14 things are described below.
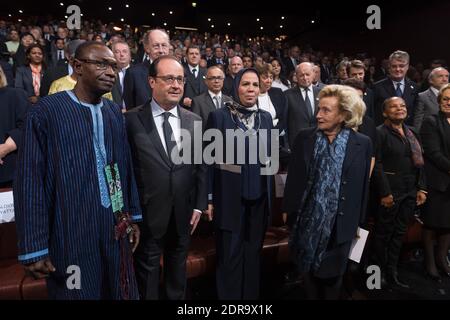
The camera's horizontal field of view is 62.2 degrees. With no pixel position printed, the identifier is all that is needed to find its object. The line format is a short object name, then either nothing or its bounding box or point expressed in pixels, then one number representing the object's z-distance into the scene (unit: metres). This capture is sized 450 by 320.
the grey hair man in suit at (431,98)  3.89
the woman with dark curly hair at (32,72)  4.43
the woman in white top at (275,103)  3.87
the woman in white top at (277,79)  5.68
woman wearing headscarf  2.32
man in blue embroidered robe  1.49
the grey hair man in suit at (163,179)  2.01
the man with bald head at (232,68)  5.18
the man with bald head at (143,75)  3.16
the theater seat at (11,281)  2.19
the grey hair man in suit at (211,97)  3.55
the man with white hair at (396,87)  4.01
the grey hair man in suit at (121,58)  3.73
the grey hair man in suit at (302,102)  3.78
